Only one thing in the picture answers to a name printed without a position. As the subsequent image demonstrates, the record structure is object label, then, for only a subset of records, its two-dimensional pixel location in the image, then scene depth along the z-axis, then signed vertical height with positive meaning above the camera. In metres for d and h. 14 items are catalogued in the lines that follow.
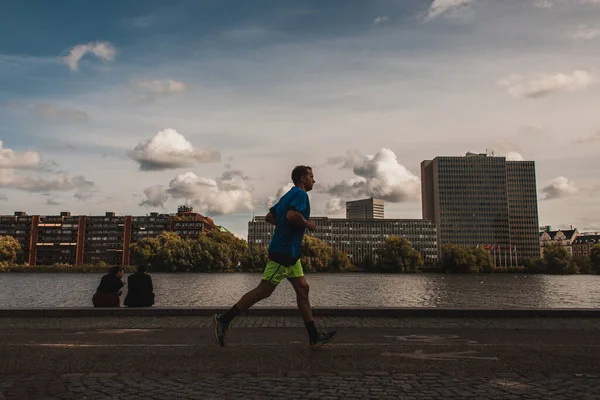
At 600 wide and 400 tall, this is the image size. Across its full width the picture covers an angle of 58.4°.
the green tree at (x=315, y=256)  123.25 +0.35
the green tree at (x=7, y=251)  122.44 +1.57
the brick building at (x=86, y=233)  184.00 +8.46
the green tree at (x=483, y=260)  126.44 -0.74
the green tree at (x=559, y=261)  130.88 -0.91
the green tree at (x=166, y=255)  117.38 +0.57
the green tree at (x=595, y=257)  127.38 +0.06
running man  7.47 -0.13
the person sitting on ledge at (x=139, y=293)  13.16 -0.86
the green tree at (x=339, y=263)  130.24 -1.35
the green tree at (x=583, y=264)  135.75 -1.70
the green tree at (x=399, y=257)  128.75 +0.10
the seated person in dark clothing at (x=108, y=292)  13.22 -0.87
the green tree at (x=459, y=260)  124.81 -0.61
